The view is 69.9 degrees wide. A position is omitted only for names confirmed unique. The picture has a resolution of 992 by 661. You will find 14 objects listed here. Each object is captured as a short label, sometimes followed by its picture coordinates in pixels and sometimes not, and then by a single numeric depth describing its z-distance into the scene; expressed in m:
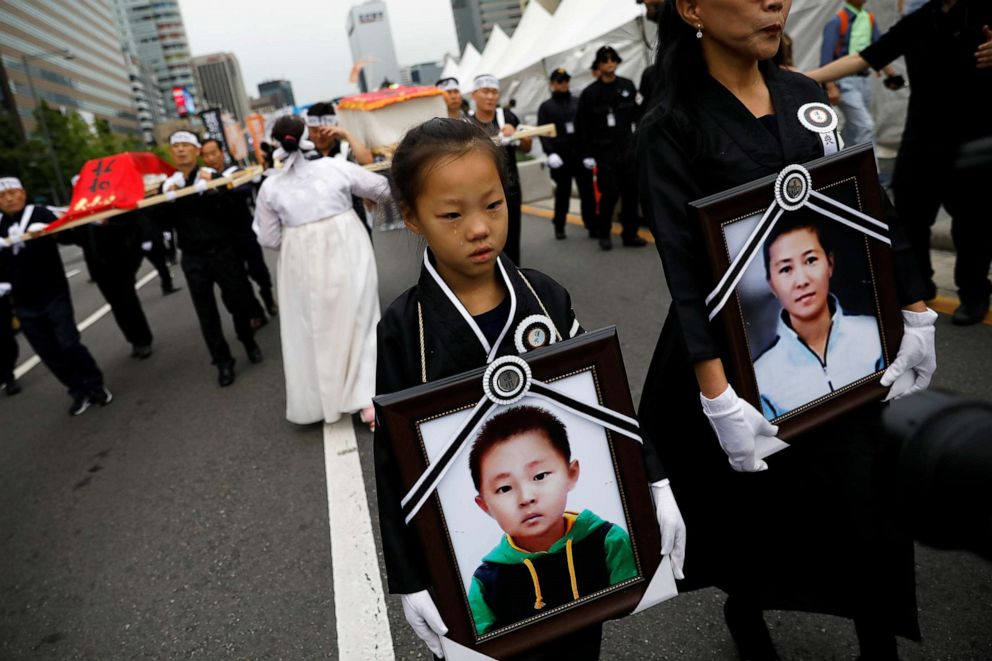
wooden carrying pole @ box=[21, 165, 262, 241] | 5.37
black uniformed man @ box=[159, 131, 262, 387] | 5.73
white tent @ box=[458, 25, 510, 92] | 25.56
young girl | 1.47
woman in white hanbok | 4.36
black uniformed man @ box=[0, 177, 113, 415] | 5.54
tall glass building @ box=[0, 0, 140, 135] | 74.94
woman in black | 1.56
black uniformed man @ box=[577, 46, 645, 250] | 7.71
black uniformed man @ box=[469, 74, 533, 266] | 6.36
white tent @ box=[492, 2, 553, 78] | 18.42
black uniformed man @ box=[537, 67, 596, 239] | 8.42
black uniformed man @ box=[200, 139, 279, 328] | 7.16
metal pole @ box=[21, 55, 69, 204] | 31.88
